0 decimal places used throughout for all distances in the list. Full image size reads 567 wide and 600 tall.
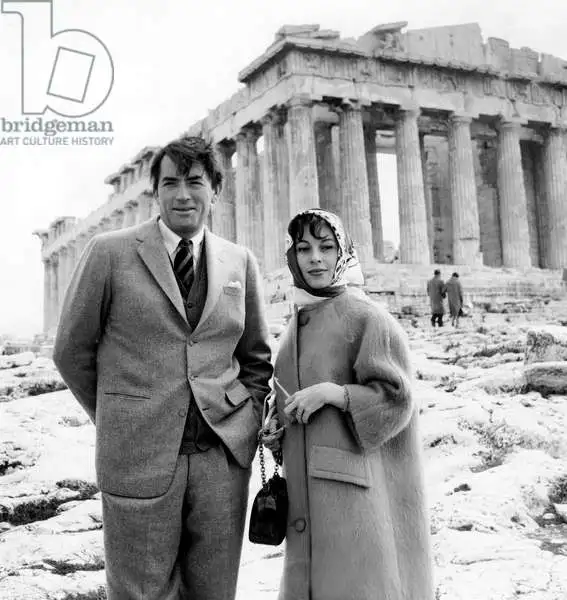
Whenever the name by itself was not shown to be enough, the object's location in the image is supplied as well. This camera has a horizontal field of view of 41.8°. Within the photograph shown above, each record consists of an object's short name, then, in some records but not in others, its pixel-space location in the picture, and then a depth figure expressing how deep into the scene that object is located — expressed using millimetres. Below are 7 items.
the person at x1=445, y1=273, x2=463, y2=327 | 17062
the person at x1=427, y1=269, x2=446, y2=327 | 17094
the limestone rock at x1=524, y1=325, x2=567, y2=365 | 8602
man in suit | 2795
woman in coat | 2730
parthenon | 24594
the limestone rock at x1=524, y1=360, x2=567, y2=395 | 7774
